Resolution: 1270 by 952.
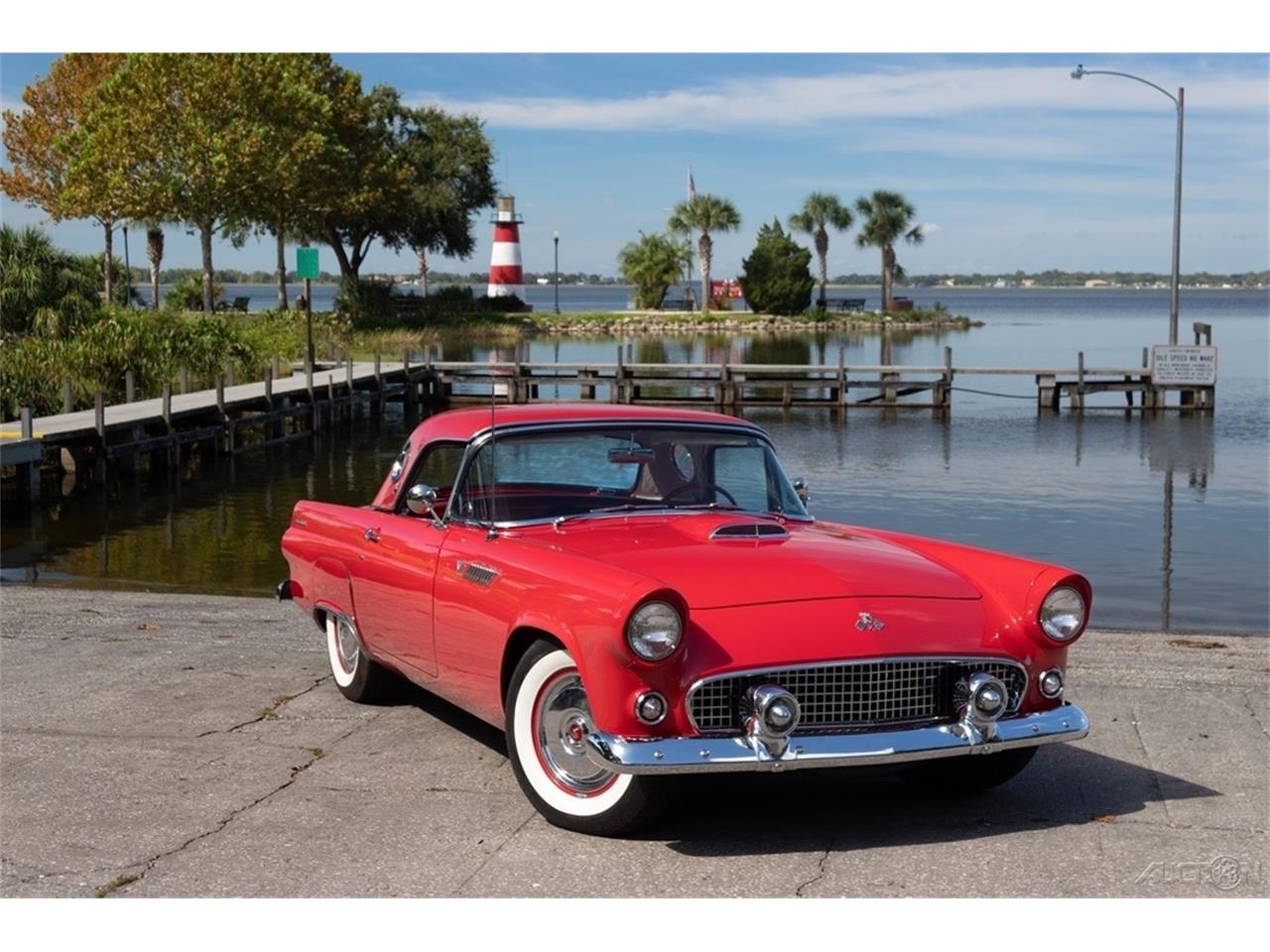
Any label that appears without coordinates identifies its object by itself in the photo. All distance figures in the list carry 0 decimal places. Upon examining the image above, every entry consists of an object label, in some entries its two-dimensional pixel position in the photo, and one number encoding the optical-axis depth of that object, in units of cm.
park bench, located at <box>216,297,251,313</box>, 7348
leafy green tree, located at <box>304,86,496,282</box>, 7519
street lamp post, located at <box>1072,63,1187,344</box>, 4000
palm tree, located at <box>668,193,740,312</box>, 10281
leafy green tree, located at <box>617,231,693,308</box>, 10481
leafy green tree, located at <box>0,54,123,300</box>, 6144
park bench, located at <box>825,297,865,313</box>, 10781
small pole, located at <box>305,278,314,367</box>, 3601
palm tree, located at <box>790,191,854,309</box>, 10681
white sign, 4050
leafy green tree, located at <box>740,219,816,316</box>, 9650
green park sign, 3309
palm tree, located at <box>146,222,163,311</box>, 7156
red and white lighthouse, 9125
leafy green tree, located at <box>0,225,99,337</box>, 3488
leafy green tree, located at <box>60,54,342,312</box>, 5312
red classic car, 549
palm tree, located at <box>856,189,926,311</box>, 10544
